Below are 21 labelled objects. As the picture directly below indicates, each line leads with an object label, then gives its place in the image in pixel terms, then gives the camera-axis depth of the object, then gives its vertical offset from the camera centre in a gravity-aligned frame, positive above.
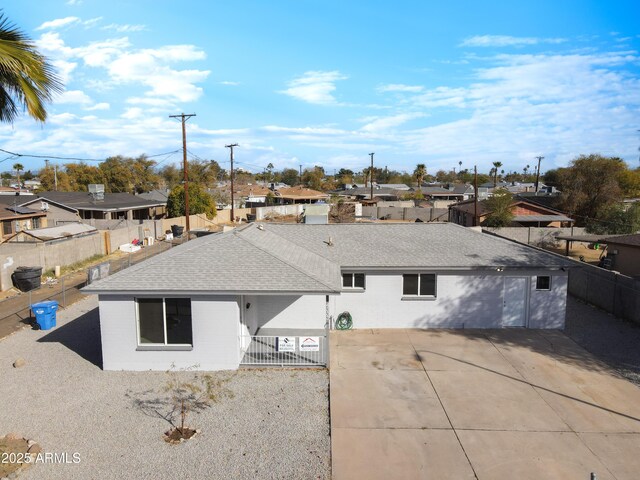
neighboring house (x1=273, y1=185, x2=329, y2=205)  80.94 -2.90
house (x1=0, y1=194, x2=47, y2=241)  35.08 -3.16
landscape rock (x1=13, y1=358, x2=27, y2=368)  14.02 -5.78
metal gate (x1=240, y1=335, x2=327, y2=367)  14.02 -5.63
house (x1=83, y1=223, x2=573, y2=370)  13.56 -3.66
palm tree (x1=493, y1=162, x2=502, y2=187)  121.18 +4.79
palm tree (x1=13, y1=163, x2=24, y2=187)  97.93 +2.64
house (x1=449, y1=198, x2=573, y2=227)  44.25 -3.32
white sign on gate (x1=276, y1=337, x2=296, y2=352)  13.98 -5.10
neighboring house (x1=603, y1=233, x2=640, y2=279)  26.30 -4.27
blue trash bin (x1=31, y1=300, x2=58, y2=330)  17.52 -5.27
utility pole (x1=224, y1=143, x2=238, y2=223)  54.89 -0.53
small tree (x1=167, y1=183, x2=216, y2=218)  51.12 -2.63
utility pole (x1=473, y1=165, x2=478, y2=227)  43.81 -3.35
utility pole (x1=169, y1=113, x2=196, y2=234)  35.22 +2.86
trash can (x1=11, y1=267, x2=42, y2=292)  23.45 -5.22
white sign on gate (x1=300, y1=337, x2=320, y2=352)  14.05 -5.12
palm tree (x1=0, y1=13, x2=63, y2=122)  7.47 +1.79
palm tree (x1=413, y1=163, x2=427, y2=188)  113.88 +2.99
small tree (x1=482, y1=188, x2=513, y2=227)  44.34 -2.71
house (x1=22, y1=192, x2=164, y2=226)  44.22 -2.83
